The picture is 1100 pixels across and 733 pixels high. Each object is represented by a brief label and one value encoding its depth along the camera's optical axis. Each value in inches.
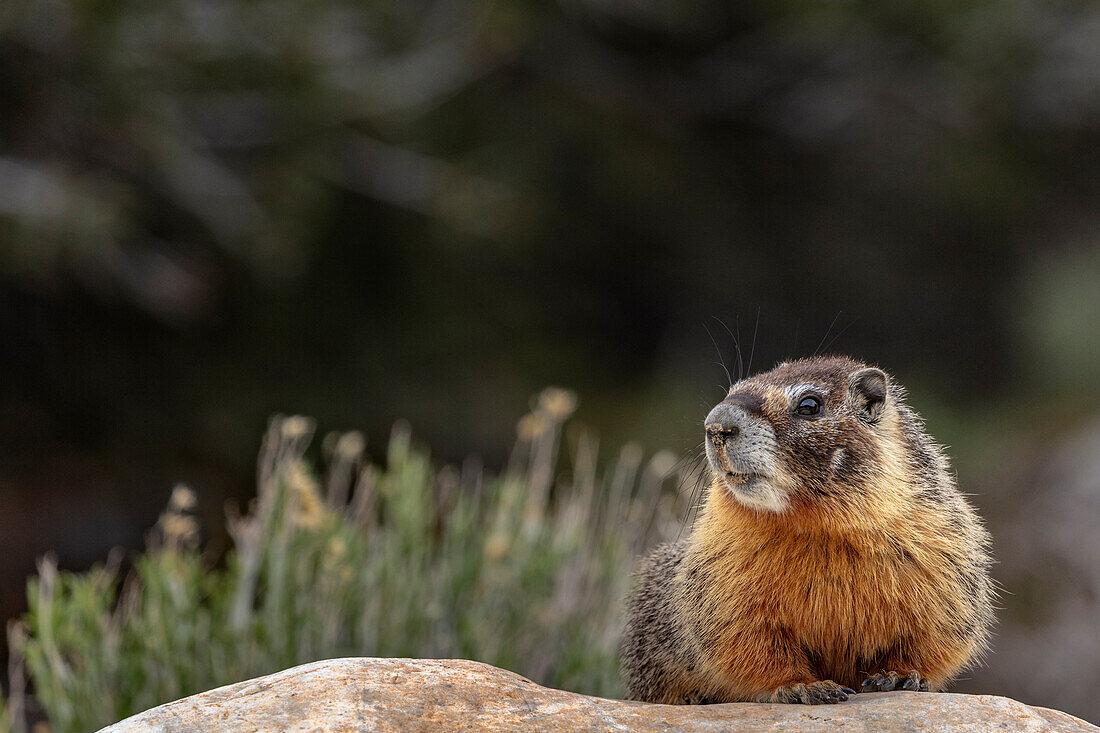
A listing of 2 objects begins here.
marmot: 268.8
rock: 229.8
